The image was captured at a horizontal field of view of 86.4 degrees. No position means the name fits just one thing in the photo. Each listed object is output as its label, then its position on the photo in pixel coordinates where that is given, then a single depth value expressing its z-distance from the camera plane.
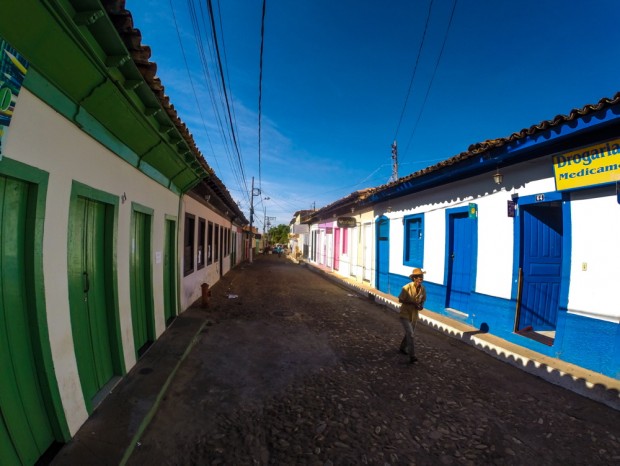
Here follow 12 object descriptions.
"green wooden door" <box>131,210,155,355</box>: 4.70
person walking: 5.14
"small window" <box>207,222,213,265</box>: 11.59
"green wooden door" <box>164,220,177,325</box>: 6.61
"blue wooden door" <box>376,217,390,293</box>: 11.37
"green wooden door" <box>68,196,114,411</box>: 3.12
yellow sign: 4.30
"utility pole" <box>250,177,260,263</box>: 32.28
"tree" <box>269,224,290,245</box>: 72.50
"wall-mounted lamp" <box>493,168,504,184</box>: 6.11
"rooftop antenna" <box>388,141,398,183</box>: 22.47
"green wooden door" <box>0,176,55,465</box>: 2.17
